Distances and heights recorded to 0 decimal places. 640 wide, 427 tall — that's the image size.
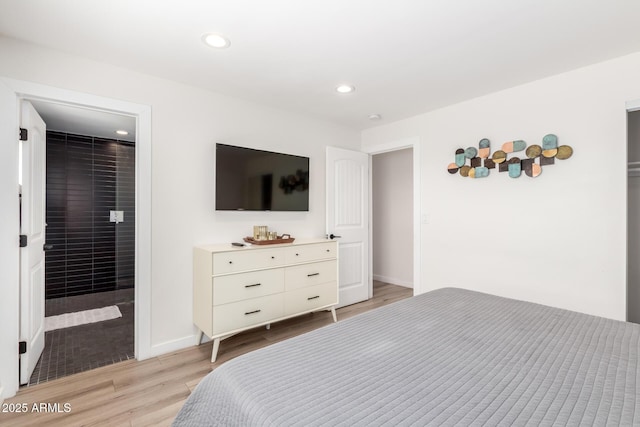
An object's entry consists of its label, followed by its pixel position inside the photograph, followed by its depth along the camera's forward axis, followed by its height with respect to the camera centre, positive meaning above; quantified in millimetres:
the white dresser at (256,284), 2418 -647
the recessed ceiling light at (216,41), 1911 +1138
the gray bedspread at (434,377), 822 -556
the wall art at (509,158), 2457 +499
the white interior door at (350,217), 3729 -51
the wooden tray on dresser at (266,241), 2799 -271
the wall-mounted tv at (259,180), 2812 +339
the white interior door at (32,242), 2031 -222
